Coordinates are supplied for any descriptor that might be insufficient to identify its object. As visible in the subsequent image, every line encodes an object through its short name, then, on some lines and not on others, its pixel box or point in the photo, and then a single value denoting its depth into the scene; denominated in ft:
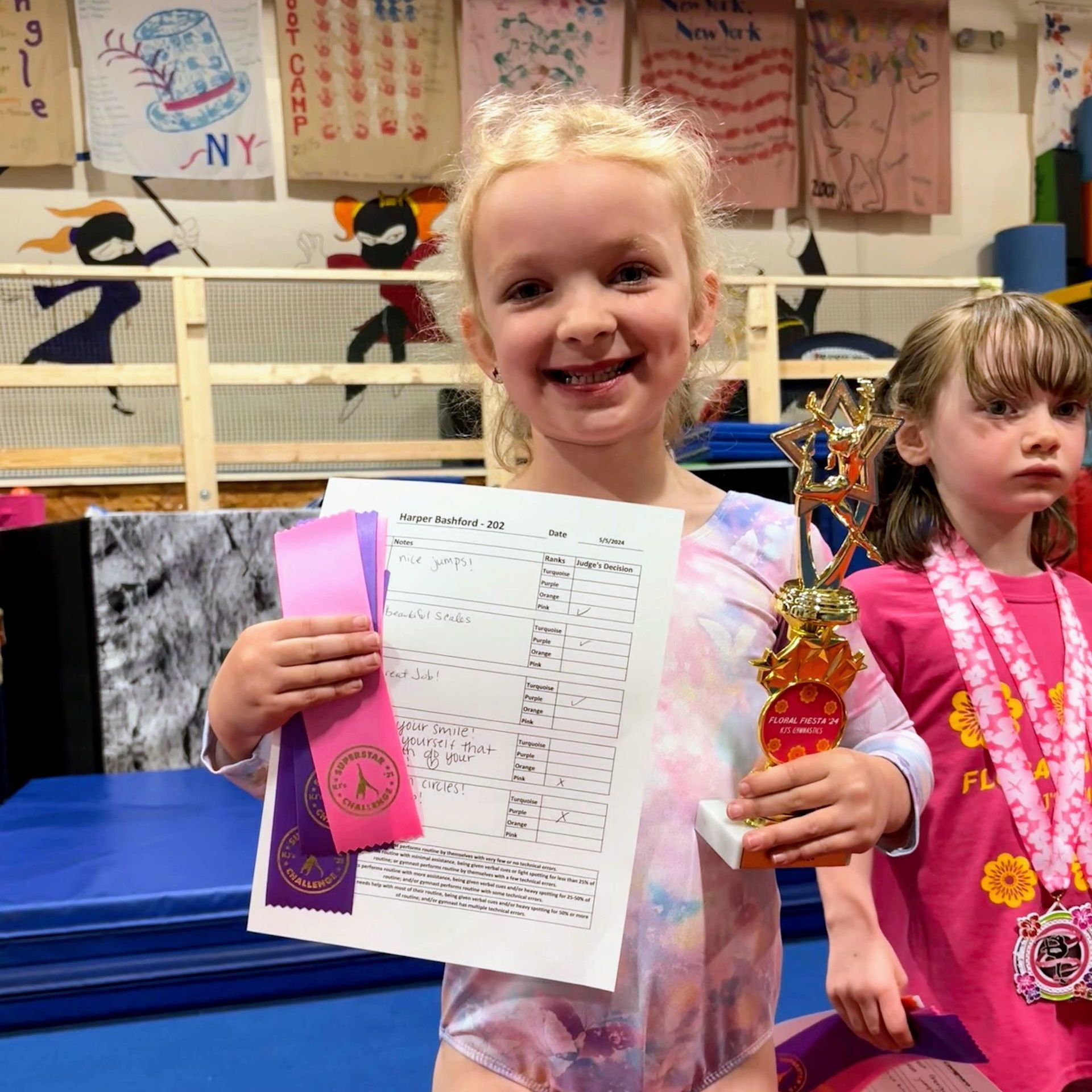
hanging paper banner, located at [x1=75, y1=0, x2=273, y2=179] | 11.15
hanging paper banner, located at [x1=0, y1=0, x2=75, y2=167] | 10.85
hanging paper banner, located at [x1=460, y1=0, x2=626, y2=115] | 12.00
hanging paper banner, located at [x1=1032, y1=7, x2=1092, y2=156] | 13.99
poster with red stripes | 12.61
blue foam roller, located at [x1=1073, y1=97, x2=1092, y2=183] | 13.61
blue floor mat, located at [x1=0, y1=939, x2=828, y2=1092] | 3.98
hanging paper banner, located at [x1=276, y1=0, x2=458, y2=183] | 11.71
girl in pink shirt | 2.81
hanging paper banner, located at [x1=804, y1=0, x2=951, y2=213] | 13.21
